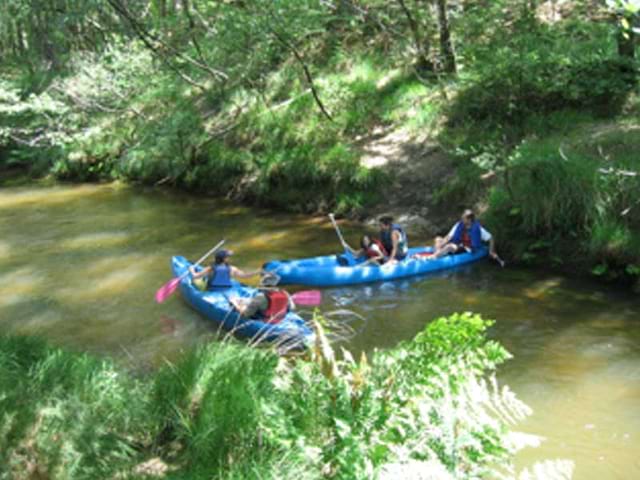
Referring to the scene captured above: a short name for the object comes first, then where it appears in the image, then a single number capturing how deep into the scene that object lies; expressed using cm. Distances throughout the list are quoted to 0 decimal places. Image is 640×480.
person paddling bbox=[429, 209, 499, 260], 888
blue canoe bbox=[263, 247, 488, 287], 850
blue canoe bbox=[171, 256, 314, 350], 606
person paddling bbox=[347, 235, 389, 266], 871
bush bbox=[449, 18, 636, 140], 1005
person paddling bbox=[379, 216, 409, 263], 873
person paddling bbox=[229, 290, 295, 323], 674
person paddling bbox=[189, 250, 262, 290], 773
